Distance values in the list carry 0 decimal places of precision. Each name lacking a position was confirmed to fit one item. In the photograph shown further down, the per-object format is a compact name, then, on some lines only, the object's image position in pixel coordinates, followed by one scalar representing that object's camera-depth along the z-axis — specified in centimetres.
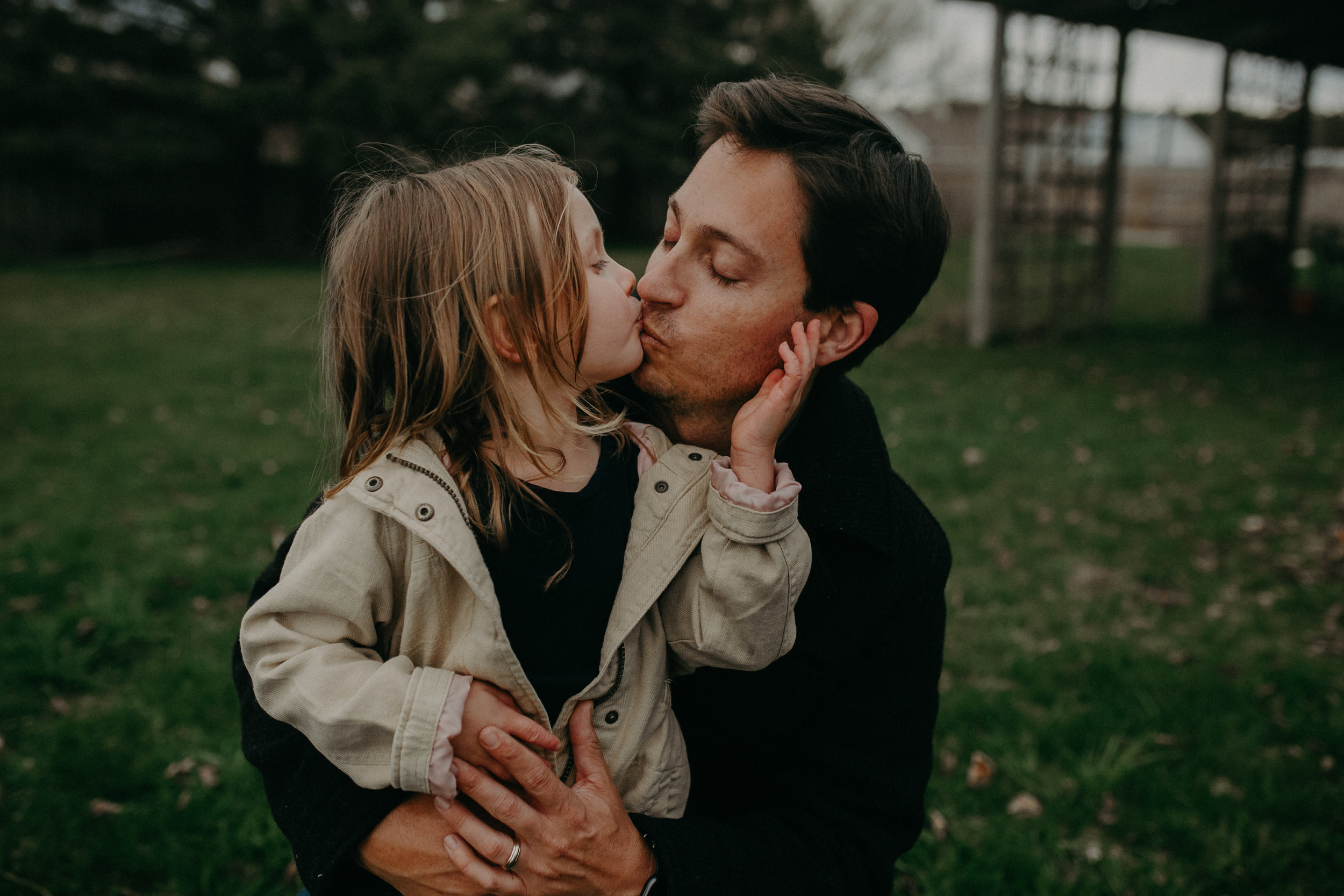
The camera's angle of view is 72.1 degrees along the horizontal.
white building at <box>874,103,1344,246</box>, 3244
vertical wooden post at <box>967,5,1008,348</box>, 1078
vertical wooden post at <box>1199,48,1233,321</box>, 1330
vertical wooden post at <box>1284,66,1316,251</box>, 1420
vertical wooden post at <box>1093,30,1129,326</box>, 1193
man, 164
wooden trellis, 1105
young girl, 156
